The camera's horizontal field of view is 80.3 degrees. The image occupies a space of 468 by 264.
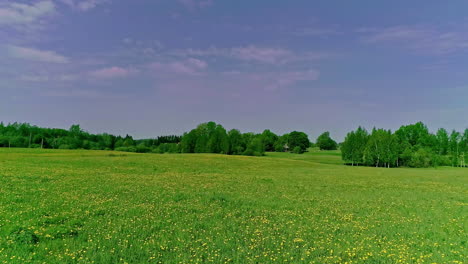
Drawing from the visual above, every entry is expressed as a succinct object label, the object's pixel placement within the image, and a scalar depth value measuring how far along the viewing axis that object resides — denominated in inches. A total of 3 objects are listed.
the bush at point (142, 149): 4950.5
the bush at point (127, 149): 4739.2
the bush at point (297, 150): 6038.4
